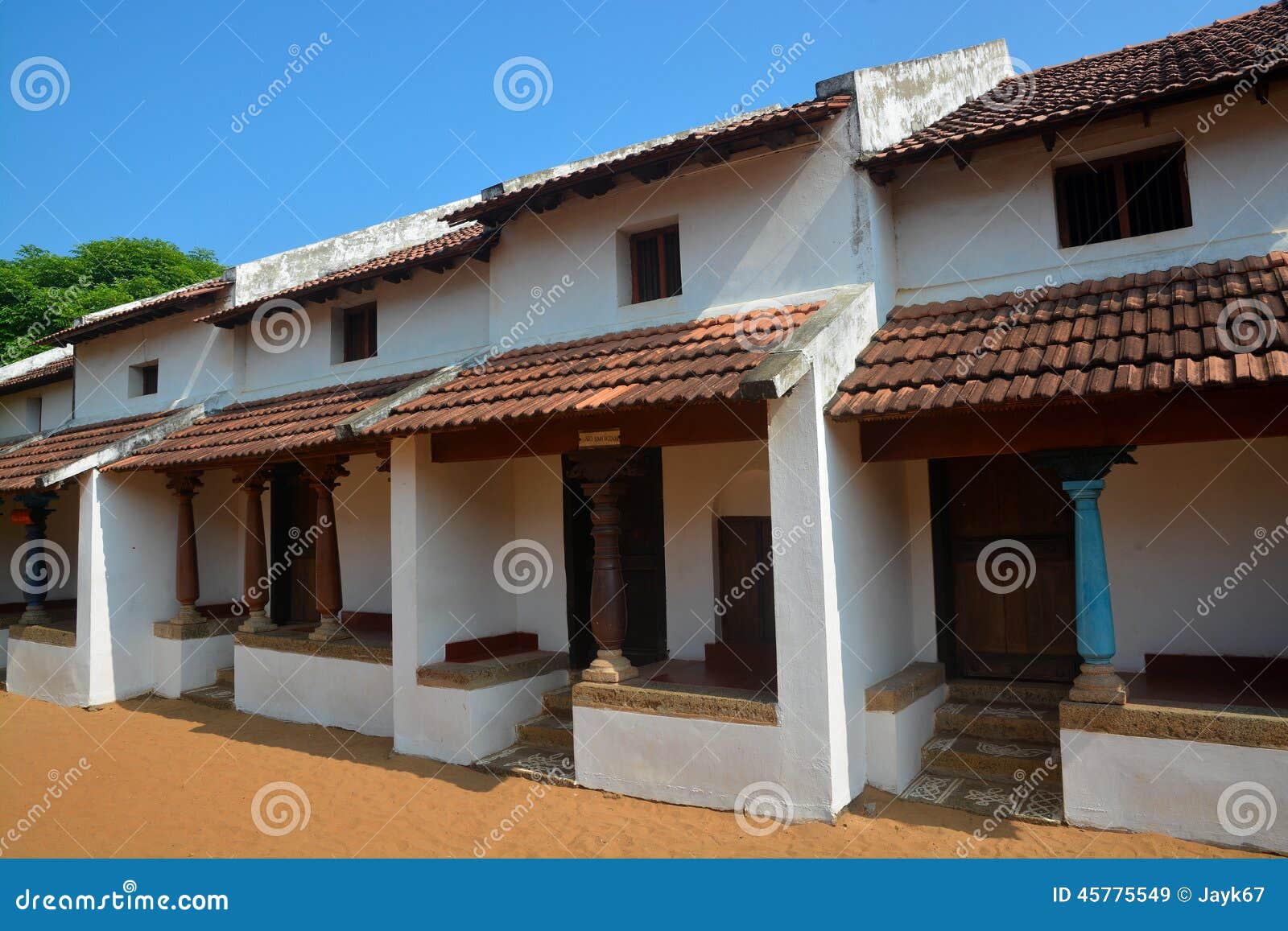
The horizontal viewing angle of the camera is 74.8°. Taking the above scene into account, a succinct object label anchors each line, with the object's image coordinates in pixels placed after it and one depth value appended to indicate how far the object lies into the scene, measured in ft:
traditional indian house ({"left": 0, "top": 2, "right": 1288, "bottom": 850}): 18.84
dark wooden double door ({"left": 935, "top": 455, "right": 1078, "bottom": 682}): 24.09
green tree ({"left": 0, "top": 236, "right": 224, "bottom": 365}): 79.05
